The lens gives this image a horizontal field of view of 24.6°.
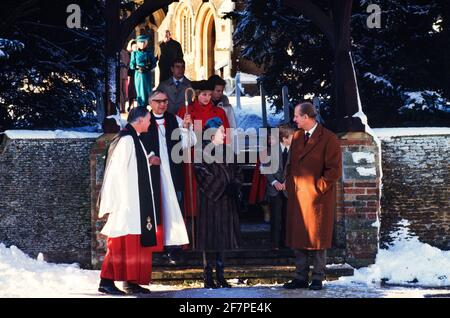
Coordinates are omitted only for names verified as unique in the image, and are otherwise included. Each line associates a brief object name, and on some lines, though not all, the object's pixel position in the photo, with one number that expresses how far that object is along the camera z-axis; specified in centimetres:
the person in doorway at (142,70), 1745
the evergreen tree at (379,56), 1616
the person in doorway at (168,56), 1569
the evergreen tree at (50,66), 1605
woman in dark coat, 1025
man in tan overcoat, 1018
